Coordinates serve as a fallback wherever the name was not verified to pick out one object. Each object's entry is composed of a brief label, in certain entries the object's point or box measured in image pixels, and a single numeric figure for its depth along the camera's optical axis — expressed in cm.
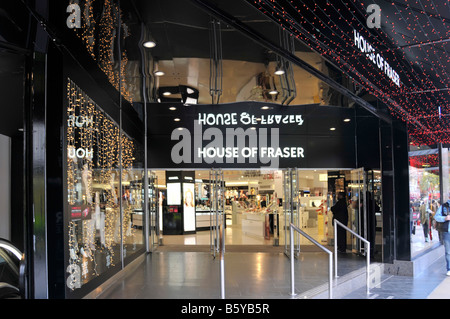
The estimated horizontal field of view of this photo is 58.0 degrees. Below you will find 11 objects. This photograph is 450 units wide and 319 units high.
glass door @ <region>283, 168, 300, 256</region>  941
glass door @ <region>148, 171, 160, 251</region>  999
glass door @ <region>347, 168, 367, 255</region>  923
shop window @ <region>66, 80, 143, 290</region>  469
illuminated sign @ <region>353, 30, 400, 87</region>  570
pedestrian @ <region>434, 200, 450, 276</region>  804
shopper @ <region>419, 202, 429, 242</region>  1008
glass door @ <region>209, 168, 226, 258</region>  970
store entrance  1048
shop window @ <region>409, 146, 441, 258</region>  898
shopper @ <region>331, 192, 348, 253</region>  977
